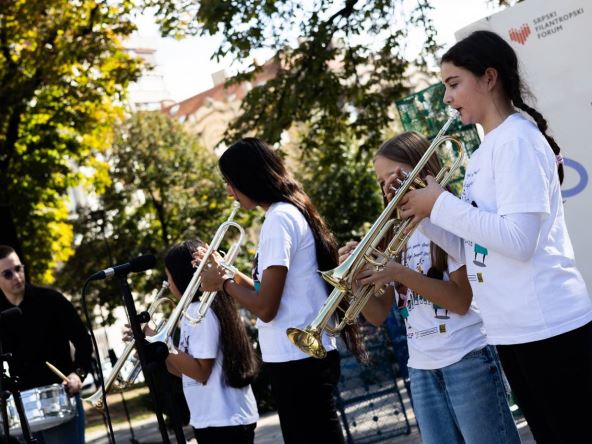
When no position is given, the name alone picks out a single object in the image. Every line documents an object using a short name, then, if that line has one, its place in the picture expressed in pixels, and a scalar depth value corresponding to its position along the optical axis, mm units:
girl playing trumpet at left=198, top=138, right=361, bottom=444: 4070
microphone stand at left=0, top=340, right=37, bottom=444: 5184
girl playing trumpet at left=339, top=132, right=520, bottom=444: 3551
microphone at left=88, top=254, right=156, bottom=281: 3991
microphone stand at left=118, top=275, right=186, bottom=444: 3990
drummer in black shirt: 6398
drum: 5844
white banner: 5941
